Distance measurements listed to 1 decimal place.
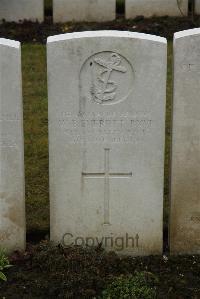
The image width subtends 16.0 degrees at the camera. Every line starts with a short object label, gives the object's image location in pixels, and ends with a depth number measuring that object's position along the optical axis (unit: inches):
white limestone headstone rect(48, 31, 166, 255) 202.2
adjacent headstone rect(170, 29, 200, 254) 202.5
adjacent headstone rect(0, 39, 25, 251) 201.9
